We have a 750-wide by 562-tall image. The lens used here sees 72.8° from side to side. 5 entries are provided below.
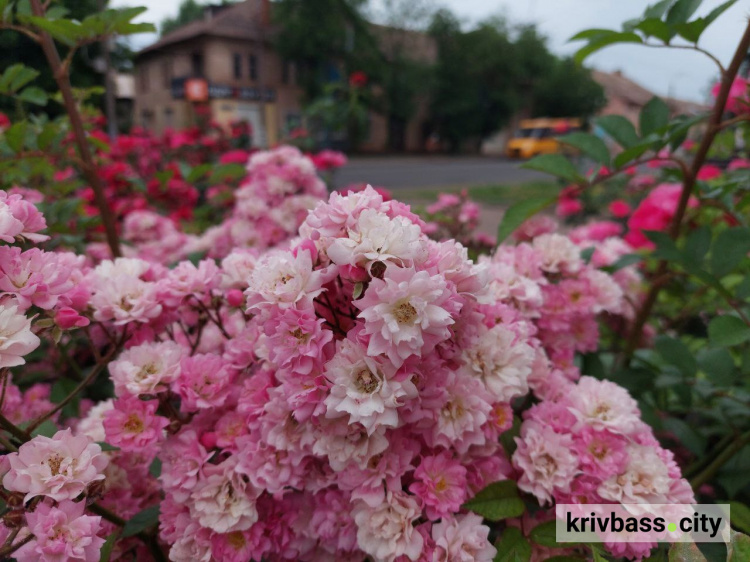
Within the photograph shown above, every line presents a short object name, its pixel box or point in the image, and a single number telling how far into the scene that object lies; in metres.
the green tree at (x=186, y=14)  19.19
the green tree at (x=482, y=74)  22.91
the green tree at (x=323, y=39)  17.95
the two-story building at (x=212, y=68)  16.38
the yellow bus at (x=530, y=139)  19.48
